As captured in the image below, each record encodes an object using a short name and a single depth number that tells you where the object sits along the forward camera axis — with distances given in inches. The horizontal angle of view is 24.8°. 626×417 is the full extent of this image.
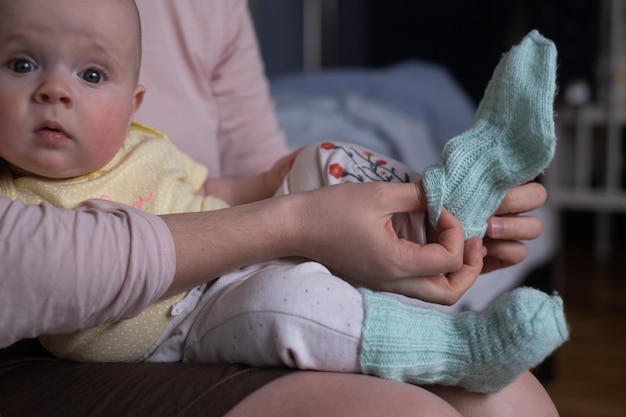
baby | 31.8
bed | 66.9
